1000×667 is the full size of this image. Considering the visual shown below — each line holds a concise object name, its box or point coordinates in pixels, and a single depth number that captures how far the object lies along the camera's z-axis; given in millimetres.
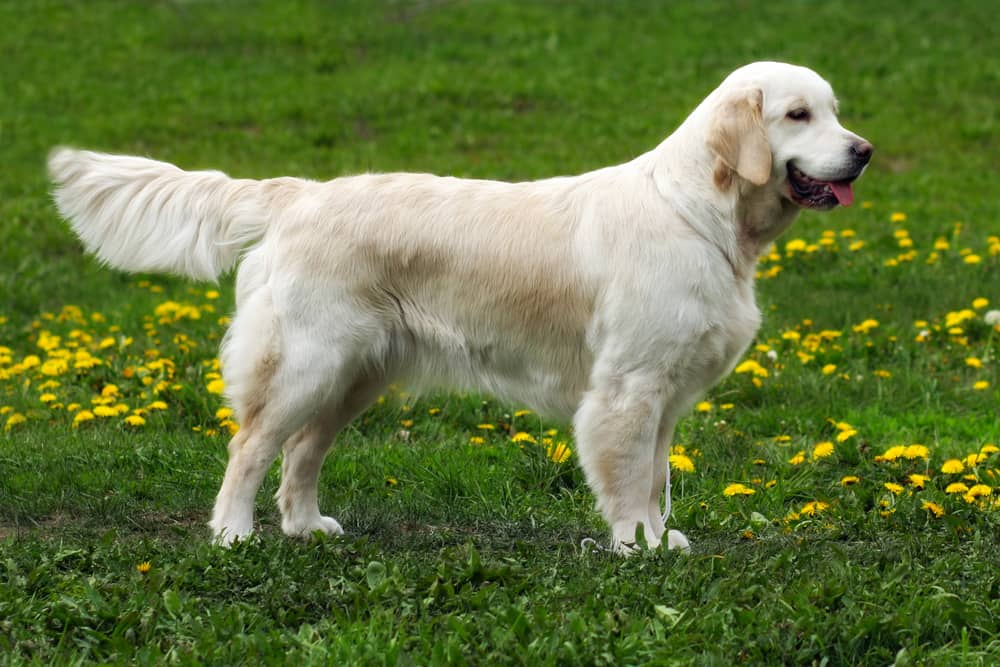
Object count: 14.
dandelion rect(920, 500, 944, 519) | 9953
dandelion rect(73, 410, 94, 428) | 12562
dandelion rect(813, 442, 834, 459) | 11445
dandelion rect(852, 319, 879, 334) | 15086
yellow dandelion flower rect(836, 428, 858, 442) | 11641
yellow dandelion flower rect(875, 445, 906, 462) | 10875
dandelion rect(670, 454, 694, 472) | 11391
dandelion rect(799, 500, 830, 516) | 10492
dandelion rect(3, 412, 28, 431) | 12742
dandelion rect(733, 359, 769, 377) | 13844
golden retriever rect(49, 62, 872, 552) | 9484
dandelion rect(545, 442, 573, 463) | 11750
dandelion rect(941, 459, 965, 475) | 10812
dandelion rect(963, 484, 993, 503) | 10023
